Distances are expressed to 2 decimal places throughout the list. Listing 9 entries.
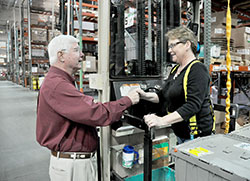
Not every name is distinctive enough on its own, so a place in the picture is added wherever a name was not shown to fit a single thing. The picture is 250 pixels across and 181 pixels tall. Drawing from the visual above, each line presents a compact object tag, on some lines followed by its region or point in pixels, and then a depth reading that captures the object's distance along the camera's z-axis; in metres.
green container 2.37
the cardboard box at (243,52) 4.00
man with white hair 1.35
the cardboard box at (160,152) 2.29
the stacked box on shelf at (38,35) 10.30
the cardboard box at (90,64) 5.55
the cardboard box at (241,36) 3.98
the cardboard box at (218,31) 3.77
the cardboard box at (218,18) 3.84
